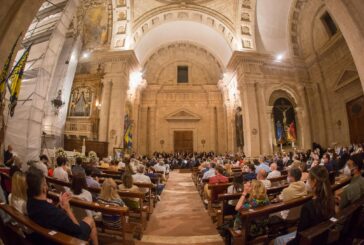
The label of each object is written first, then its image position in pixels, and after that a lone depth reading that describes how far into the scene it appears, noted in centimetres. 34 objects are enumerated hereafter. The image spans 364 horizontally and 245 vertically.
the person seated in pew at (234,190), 336
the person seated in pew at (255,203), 249
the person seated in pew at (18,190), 228
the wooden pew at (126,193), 337
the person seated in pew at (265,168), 682
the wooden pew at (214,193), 439
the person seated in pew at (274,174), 533
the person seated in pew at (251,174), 535
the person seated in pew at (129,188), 384
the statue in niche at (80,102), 1409
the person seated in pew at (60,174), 446
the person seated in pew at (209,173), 656
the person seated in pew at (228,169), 730
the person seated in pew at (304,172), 452
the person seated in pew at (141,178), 542
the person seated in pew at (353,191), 243
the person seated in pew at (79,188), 282
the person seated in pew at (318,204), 178
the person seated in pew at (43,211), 170
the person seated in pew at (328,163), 633
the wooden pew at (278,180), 500
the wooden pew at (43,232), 138
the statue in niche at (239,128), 1570
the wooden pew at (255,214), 218
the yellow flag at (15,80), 635
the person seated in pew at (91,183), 418
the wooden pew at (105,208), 238
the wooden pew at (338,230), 138
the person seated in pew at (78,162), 537
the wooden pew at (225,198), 316
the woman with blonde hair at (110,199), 286
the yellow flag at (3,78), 468
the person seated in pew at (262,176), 407
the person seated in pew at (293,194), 285
